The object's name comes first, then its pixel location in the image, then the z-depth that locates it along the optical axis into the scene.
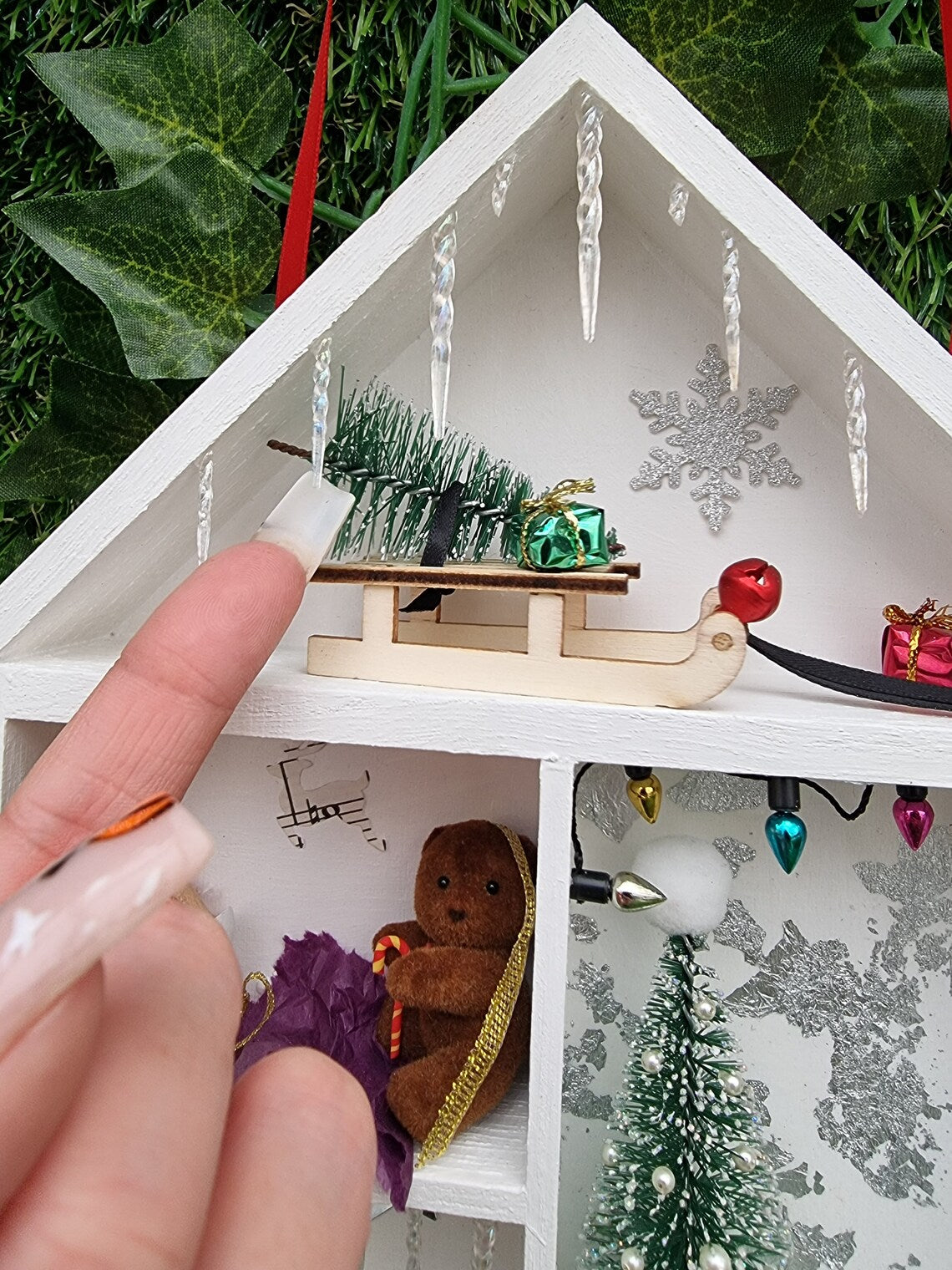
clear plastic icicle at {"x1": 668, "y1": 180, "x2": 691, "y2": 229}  0.10
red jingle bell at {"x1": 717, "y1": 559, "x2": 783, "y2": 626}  0.11
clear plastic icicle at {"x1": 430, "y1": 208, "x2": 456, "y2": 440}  0.10
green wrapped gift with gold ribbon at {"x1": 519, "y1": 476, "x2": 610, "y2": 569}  0.11
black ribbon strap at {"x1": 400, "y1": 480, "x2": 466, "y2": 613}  0.11
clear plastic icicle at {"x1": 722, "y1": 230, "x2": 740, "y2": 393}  0.10
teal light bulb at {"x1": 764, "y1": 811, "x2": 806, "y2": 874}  0.11
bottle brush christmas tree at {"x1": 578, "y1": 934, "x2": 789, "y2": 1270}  0.11
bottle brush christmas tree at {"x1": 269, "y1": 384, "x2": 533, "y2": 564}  0.11
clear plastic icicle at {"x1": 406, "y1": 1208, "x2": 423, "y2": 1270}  0.14
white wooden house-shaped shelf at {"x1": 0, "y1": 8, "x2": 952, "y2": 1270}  0.10
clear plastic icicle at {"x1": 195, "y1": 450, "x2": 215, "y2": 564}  0.11
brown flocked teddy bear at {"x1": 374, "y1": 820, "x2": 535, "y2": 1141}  0.11
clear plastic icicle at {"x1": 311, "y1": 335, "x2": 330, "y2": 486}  0.10
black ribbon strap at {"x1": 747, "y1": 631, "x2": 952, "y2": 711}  0.10
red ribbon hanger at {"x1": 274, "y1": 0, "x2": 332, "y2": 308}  0.12
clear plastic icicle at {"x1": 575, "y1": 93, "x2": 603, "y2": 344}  0.09
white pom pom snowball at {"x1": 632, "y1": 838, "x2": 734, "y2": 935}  0.12
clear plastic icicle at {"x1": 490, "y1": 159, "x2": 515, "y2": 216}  0.10
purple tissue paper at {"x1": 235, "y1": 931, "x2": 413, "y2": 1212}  0.12
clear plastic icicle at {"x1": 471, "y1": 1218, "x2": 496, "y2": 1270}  0.13
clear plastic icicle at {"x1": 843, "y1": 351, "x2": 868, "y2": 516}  0.10
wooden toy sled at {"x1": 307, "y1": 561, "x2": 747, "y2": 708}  0.10
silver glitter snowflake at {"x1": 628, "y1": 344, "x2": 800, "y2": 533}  0.13
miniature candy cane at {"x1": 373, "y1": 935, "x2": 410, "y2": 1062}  0.12
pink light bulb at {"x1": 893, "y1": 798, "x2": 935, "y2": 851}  0.11
